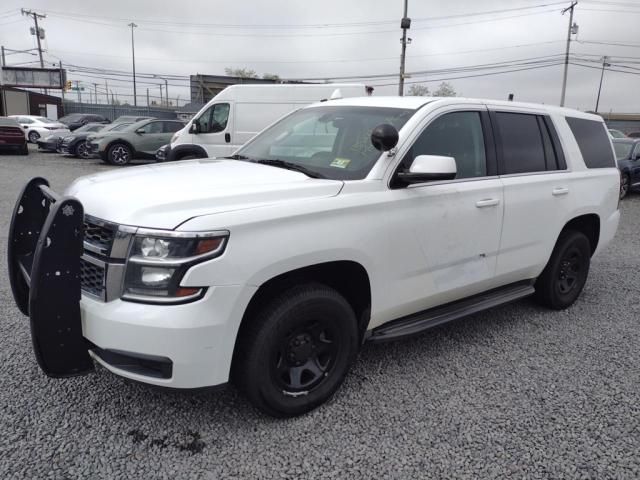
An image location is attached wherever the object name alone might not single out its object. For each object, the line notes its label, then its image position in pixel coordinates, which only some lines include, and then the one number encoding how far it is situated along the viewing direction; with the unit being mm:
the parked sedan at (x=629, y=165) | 12703
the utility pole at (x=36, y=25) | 59438
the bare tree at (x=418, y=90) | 50353
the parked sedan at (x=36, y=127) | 27325
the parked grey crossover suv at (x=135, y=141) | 16734
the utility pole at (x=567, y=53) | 38031
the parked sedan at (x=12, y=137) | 18969
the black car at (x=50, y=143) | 21125
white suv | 2305
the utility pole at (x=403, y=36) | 25792
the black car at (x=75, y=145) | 19250
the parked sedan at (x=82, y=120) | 30462
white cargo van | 11688
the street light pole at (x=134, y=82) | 57762
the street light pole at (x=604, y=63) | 49006
